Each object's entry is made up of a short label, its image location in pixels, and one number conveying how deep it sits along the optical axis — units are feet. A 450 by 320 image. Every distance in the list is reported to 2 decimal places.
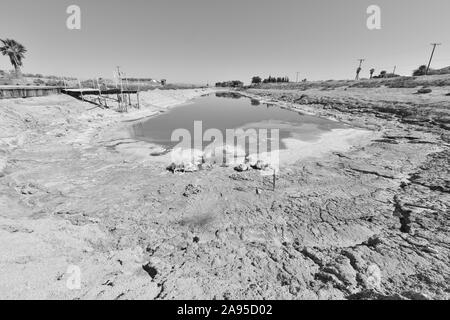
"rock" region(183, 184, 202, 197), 26.66
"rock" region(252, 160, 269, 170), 34.48
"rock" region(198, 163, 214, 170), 34.98
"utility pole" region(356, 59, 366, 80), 273.99
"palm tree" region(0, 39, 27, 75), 127.13
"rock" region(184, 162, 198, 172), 33.89
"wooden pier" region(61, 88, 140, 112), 94.79
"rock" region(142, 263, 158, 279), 14.76
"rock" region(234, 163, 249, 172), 33.81
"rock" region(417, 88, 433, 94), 104.21
